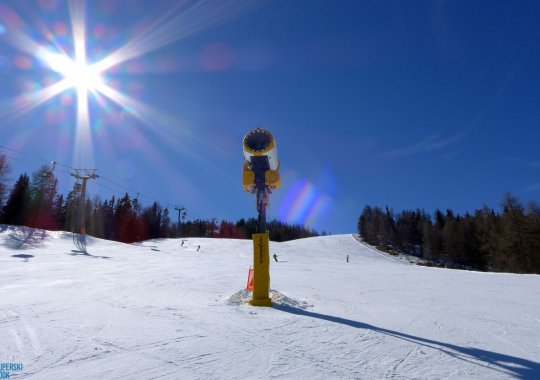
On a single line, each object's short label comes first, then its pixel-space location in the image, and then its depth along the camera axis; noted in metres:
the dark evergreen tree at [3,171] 38.00
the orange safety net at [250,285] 7.71
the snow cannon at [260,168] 7.34
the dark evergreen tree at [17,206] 47.06
